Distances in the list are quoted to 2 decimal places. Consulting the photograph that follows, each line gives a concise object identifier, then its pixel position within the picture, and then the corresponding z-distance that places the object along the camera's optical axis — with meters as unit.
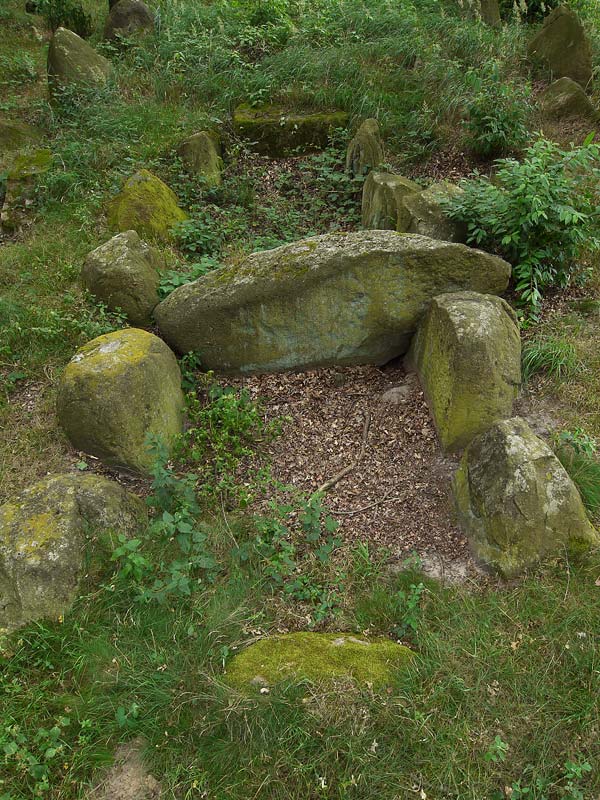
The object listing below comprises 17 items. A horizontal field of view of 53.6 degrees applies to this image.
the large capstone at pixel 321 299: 3.95
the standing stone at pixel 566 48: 6.89
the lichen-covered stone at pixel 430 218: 4.71
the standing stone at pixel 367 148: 6.00
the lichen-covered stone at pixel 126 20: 8.52
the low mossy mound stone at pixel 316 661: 2.47
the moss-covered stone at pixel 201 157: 6.13
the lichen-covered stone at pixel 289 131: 6.67
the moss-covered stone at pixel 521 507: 2.90
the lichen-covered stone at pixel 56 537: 2.77
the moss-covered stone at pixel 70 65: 7.00
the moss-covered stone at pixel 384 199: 5.14
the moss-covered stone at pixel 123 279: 4.39
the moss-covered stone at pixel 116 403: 3.43
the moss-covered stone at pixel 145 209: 5.19
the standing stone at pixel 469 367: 3.46
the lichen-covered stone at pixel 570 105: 6.36
